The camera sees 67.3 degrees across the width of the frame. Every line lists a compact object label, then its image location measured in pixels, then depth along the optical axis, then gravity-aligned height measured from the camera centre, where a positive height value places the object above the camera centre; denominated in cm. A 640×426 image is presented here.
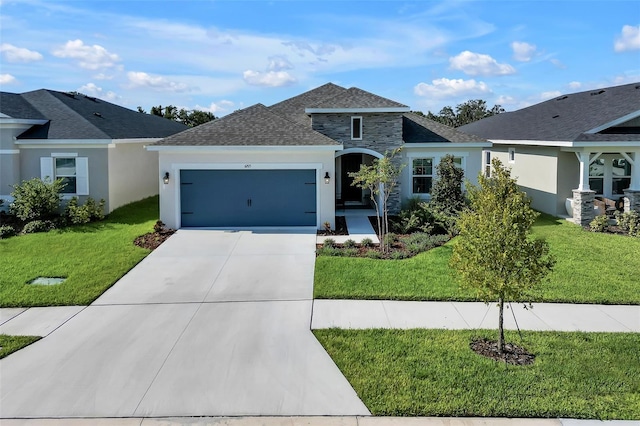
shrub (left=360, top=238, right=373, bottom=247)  1400 -184
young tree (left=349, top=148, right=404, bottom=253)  1355 +15
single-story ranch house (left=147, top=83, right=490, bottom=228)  1598 +17
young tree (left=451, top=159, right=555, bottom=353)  673 -94
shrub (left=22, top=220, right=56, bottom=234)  1552 -153
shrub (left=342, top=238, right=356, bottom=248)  1379 -184
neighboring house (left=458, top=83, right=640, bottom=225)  1644 +97
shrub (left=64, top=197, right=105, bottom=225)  1645 -110
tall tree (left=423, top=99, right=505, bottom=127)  5544 +783
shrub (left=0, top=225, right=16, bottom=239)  1510 -165
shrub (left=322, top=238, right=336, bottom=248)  1371 -182
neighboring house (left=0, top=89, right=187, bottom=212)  1756 +111
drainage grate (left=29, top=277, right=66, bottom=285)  1075 -229
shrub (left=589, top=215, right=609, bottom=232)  1575 -142
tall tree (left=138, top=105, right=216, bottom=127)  4641 +636
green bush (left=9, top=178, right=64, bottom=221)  1628 -69
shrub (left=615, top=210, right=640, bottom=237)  1548 -136
